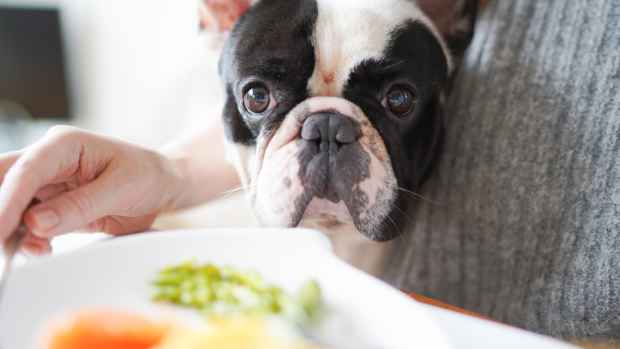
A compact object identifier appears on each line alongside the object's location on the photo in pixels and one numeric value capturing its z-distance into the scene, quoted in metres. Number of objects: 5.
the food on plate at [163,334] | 0.39
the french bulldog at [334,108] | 0.68
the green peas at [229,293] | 0.43
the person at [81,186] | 0.55
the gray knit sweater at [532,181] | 0.67
